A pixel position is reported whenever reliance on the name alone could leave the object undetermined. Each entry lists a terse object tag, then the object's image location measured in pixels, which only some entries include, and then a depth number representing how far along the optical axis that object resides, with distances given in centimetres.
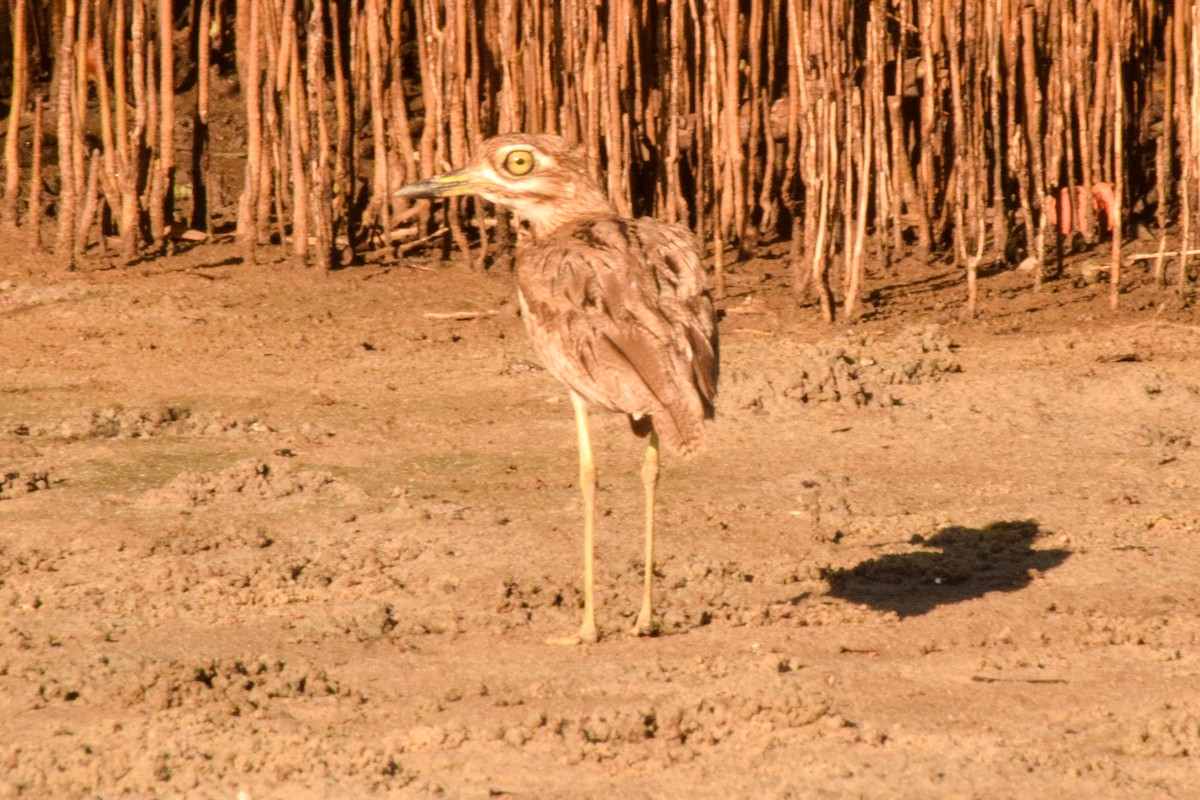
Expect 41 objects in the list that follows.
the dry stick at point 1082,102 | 1330
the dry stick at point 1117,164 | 1248
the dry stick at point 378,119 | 1369
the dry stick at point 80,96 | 1359
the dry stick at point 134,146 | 1373
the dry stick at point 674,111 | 1329
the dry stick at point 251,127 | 1362
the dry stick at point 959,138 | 1325
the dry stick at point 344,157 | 1407
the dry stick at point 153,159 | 1400
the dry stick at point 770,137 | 1441
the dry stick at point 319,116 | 1354
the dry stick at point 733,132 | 1347
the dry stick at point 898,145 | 1406
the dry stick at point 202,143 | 1419
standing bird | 755
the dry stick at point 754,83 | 1406
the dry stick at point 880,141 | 1280
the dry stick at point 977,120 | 1336
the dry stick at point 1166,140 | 1405
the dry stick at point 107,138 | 1373
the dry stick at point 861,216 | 1270
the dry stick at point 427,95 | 1377
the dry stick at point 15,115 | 1412
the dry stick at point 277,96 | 1364
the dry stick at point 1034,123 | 1363
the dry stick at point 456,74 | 1334
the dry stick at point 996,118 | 1314
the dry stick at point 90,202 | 1395
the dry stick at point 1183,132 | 1290
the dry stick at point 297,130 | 1358
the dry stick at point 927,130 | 1330
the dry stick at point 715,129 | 1306
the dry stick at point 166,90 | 1396
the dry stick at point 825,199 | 1262
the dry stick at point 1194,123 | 1275
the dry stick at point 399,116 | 1412
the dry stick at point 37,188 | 1417
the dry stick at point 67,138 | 1357
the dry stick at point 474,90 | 1341
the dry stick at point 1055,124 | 1352
